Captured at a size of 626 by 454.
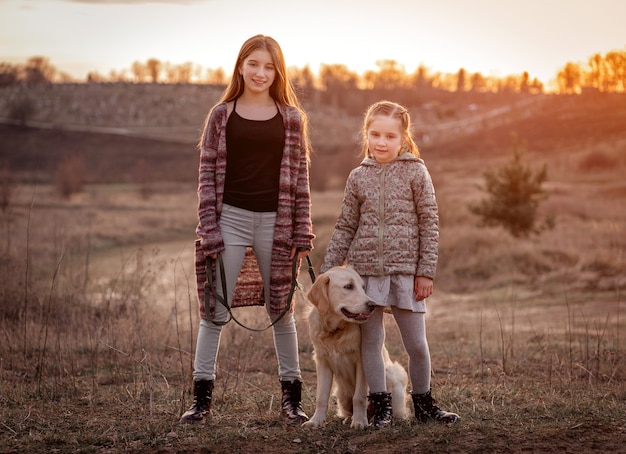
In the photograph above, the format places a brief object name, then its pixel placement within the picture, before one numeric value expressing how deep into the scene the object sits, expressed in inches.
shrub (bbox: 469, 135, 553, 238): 692.7
